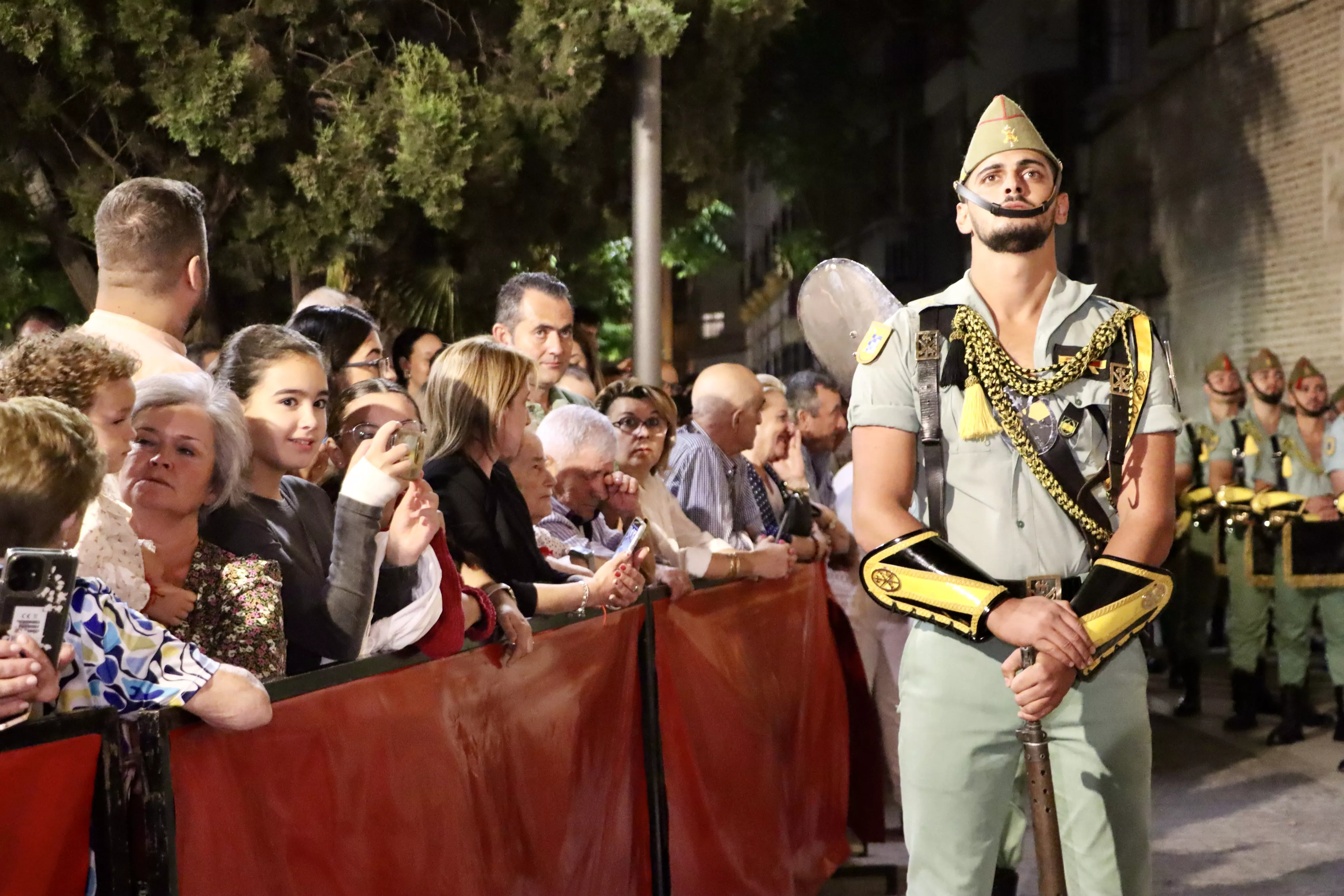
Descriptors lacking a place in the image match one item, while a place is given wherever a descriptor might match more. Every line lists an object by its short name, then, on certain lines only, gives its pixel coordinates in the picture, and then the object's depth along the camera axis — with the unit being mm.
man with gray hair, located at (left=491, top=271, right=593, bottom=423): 6695
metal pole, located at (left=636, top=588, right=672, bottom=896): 5211
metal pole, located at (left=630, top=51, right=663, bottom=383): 11531
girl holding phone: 3758
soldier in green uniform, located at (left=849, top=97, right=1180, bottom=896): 3771
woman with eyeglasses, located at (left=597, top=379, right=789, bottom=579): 6523
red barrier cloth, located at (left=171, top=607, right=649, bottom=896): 2904
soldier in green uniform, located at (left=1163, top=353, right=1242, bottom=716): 11656
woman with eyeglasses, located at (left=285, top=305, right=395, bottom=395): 5816
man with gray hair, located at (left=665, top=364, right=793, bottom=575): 7453
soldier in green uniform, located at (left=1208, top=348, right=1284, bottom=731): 10734
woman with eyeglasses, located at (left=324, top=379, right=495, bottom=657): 3771
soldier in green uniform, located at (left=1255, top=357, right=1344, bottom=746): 10195
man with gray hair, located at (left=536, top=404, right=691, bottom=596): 5883
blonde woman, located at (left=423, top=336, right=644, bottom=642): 4754
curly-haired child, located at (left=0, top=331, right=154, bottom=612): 3252
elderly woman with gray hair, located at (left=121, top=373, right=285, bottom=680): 3553
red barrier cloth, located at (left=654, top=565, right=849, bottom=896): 5430
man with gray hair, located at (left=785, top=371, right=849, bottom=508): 10203
